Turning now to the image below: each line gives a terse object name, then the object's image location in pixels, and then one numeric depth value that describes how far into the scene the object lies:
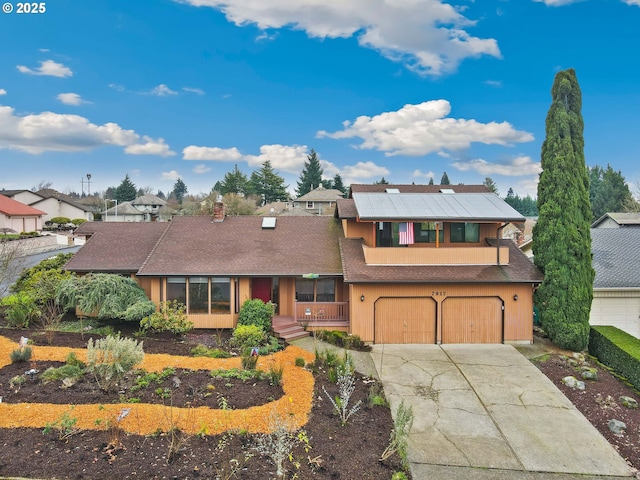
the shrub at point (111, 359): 8.65
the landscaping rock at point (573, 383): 10.68
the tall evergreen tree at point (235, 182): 70.50
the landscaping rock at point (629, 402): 9.77
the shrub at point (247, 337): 12.93
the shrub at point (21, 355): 10.39
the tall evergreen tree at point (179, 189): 128.75
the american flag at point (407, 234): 15.03
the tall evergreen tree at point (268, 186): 71.50
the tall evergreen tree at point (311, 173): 79.00
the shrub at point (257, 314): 14.08
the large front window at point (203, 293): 15.14
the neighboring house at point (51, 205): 59.48
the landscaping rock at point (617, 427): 8.61
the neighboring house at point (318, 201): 57.72
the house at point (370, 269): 14.20
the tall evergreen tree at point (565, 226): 13.44
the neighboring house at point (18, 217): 44.19
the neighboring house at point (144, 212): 56.78
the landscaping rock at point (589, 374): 11.30
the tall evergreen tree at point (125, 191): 79.31
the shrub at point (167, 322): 13.72
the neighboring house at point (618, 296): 14.62
